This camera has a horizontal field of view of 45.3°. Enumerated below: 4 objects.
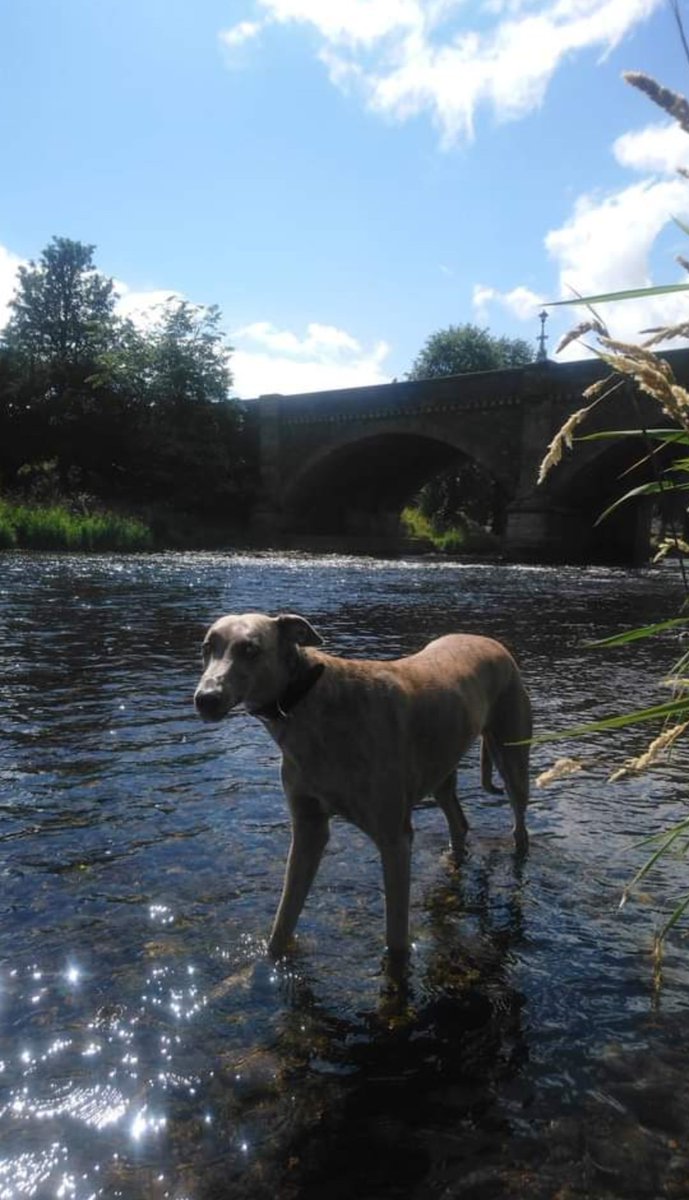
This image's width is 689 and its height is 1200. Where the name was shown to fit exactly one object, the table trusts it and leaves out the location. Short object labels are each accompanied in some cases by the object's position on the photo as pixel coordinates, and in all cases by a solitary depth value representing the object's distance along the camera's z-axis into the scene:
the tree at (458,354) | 81.94
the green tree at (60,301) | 66.69
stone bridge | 43.84
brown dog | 3.62
